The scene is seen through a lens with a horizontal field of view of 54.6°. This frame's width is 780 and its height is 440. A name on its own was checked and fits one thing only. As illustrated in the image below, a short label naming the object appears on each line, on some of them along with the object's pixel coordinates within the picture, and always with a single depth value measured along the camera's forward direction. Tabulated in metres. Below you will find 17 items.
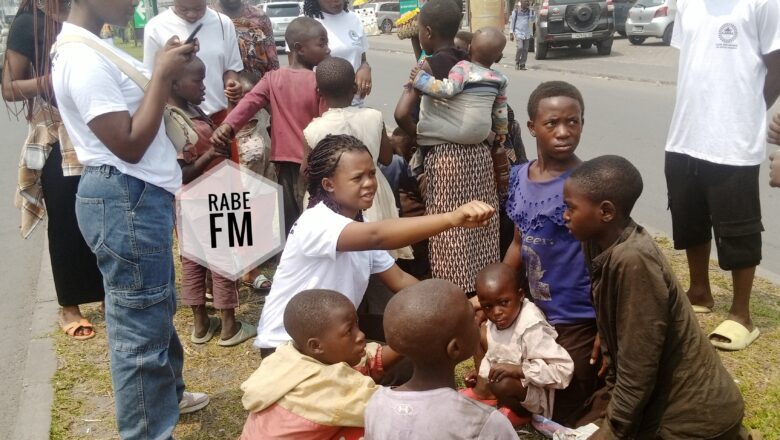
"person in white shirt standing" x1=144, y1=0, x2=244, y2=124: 4.55
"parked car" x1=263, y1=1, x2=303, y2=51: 26.48
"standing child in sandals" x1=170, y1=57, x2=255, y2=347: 3.97
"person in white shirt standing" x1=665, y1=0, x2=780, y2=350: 3.74
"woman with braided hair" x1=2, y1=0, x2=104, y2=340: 3.91
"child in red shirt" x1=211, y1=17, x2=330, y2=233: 4.28
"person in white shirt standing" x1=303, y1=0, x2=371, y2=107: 5.07
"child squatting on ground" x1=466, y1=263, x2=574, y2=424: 3.14
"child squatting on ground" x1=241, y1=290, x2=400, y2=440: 2.47
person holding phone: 2.58
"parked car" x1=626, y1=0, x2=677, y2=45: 18.89
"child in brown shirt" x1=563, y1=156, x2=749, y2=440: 2.52
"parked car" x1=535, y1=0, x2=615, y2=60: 17.42
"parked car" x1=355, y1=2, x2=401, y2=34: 32.31
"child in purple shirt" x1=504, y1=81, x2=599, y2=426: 3.25
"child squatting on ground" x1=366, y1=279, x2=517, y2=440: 2.08
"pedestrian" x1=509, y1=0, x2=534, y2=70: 16.64
